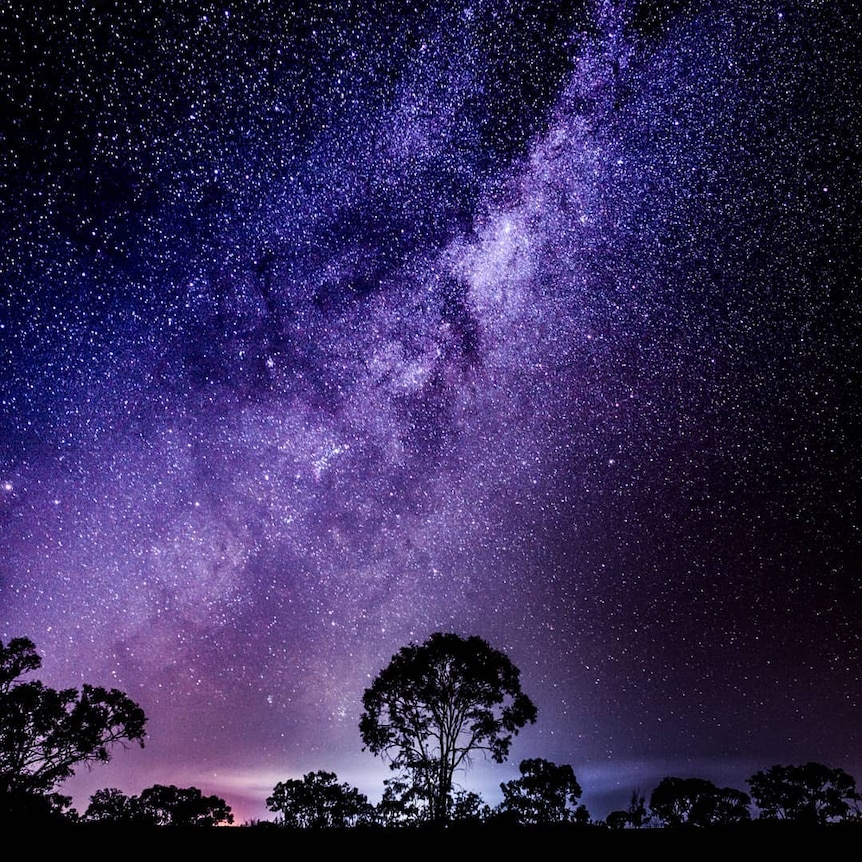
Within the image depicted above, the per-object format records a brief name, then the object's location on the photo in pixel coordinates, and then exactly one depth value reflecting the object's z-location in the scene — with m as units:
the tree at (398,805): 24.02
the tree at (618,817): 31.65
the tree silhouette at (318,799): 33.44
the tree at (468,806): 22.77
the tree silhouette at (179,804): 33.10
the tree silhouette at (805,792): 40.97
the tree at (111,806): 31.17
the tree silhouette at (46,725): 23.86
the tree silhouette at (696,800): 40.00
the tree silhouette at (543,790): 29.56
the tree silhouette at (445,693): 25.61
